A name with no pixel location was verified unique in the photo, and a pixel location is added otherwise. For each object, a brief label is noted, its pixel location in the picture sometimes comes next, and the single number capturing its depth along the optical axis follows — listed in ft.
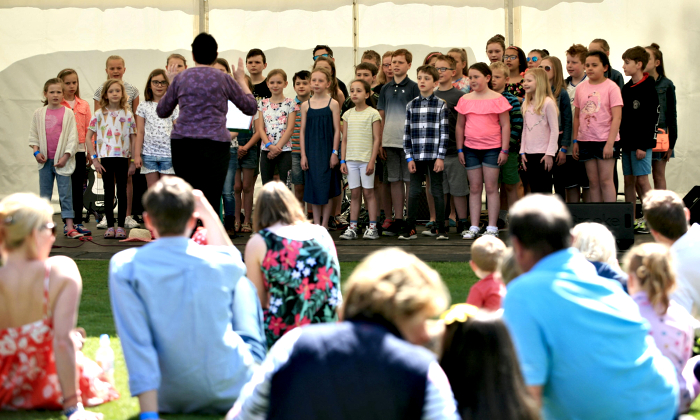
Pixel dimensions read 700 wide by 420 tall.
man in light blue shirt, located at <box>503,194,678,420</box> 13.37
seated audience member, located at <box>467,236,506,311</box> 22.67
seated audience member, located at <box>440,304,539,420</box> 10.71
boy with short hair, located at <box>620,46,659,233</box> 48.67
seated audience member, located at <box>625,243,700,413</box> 17.71
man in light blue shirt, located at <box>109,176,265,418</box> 17.20
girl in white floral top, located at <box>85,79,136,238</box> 51.57
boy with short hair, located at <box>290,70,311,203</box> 53.47
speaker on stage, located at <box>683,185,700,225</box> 46.24
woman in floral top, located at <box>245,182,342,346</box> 21.39
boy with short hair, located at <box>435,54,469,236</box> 51.96
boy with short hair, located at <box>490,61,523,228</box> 49.57
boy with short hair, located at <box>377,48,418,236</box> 51.96
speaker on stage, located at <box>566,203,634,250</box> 39.58
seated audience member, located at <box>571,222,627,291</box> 20.63
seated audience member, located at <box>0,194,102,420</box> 18.06
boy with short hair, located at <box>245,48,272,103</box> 56.34
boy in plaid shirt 48.91
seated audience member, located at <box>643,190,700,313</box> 22.04
